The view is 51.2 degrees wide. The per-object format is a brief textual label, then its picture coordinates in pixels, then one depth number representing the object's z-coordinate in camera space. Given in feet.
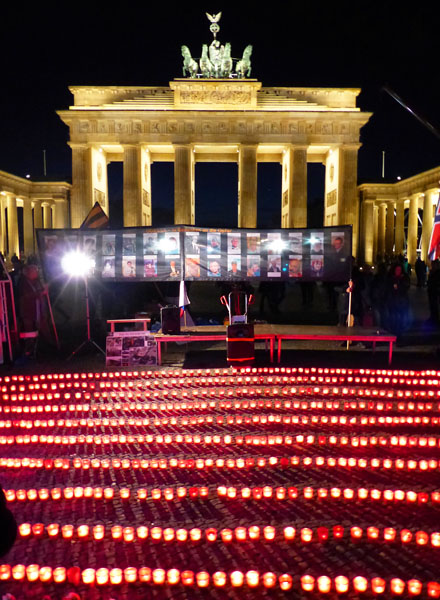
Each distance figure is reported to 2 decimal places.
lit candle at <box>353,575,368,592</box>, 10.61
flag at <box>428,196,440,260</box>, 25.75
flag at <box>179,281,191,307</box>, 36.78
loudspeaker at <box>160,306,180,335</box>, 33.71
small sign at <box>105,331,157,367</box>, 32.17
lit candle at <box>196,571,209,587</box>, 10.84
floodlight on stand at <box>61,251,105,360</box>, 36.19
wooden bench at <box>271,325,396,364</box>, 32.42
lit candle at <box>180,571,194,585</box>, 10.85
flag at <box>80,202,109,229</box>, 38.11
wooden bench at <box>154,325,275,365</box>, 32.58
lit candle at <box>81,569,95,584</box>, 10.98
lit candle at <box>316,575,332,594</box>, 10.62
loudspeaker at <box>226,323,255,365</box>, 30.89
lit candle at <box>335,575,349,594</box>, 10.59
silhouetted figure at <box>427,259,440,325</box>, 45.16
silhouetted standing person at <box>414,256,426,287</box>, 85.25
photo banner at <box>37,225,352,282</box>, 37.45
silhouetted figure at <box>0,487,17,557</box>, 6.70
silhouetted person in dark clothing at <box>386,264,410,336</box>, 43.13
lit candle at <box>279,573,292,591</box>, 10.72
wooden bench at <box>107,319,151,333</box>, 33.55
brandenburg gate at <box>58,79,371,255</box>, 125.90
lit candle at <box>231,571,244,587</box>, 10.84
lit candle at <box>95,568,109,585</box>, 11.02
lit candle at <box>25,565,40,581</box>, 11.15
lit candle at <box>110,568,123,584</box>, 10.93
